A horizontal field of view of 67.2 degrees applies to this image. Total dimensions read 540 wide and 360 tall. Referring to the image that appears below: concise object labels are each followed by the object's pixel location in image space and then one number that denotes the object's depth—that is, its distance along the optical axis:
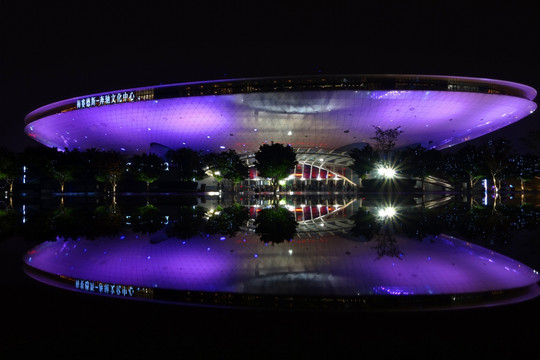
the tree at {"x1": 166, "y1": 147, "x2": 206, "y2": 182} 50.12
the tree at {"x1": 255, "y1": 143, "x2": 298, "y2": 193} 41.06
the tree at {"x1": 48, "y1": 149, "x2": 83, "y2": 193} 40.50
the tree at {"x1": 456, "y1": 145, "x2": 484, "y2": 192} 46.38
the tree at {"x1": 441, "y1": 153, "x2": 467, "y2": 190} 50.52
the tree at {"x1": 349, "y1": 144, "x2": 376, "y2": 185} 46.88
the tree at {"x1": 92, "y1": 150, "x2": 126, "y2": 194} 43.28
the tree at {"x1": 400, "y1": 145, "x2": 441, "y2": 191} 47.75
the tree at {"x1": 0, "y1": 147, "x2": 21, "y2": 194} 37.63
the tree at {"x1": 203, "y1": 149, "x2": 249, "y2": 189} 47.81
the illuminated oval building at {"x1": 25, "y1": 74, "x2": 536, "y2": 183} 48.66
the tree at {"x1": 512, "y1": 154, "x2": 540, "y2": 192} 51.28
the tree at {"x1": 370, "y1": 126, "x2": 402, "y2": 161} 49.22
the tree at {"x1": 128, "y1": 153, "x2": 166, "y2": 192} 47.72
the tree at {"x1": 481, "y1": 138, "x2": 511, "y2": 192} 44.72
